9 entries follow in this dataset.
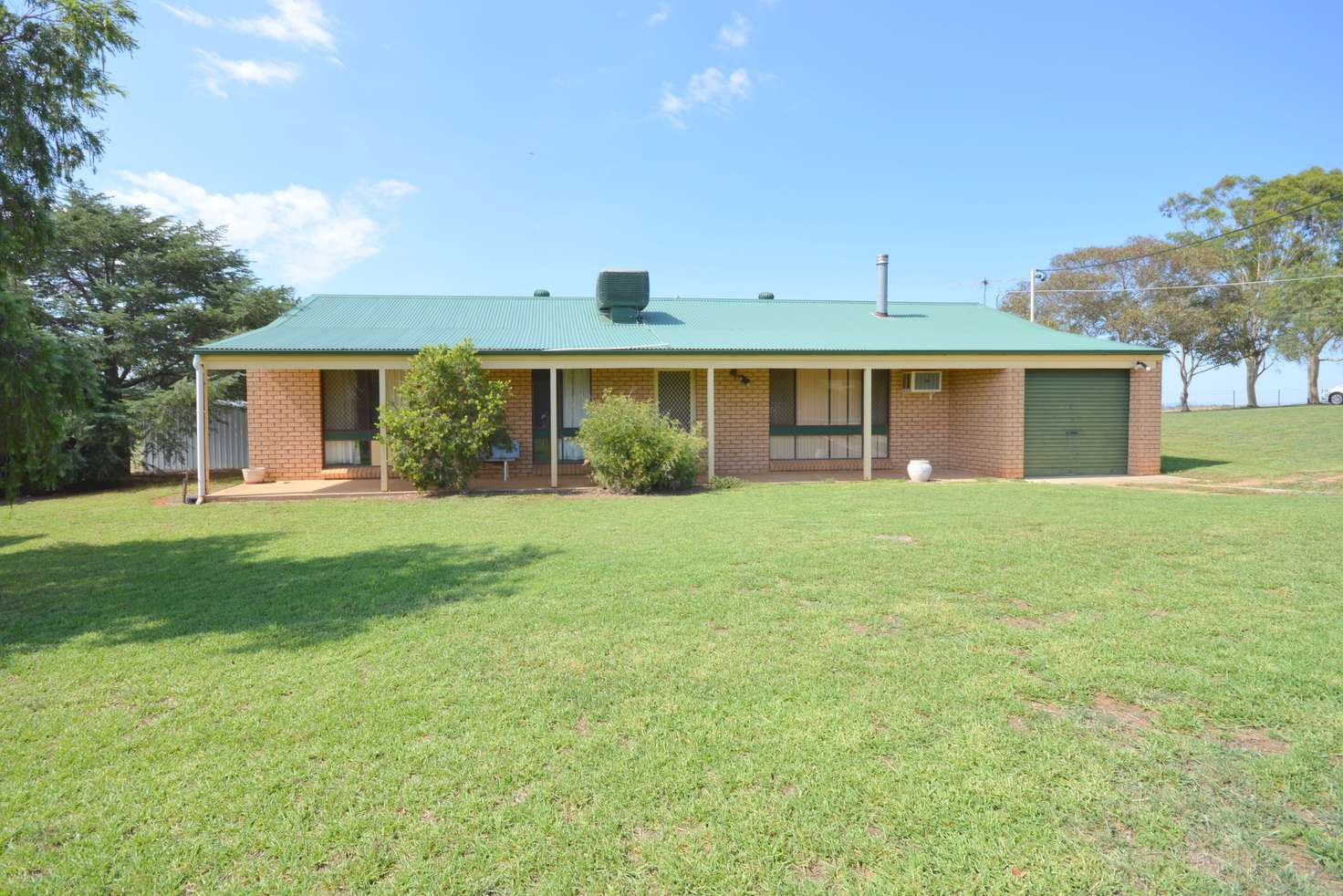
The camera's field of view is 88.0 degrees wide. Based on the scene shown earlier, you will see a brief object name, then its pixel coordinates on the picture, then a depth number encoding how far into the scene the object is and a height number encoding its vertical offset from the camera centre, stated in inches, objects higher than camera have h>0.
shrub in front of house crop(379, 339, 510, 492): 452.8 +6.4
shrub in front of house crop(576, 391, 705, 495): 463.5 -11.9
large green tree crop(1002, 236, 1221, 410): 1526.8 +296.5
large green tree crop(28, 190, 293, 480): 620.7 +127.3
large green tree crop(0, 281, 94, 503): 221.5 +13.6
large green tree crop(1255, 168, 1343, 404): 1341.0 +317.8
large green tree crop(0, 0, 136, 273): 233.5 +115.9
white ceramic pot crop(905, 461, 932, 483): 522.0 -32.9
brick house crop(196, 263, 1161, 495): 527.8 +36.5
